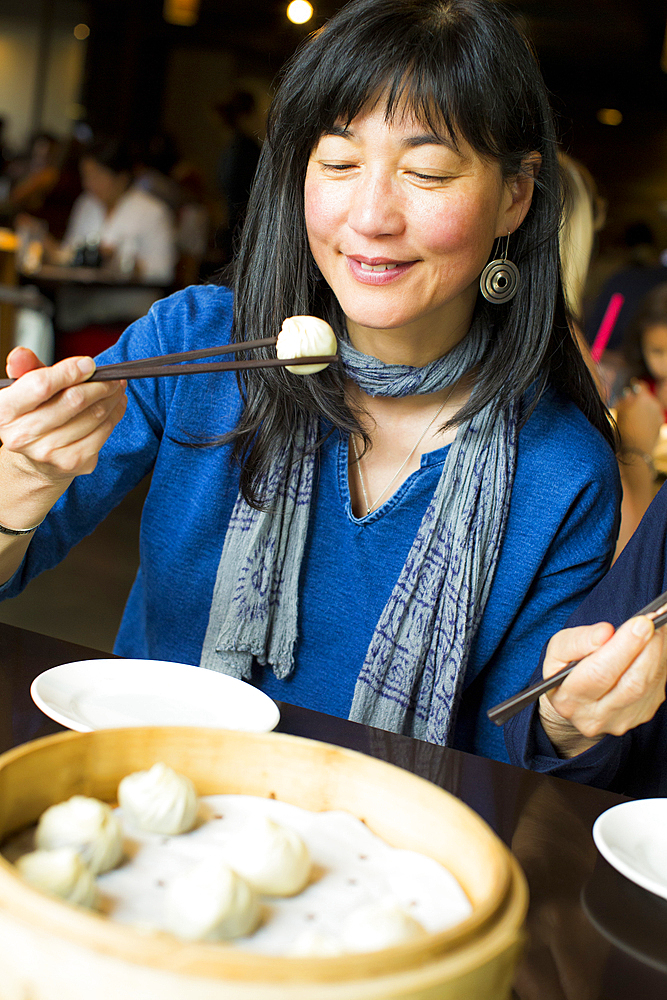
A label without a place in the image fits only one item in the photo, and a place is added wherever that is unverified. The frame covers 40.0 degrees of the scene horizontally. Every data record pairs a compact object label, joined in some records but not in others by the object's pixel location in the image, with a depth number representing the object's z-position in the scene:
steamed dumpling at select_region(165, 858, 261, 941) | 0.50
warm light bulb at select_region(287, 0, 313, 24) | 5.41
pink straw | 3.69
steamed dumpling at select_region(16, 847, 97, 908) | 0.50
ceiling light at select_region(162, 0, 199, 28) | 5.73
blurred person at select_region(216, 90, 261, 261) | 4.50
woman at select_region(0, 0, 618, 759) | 1.20
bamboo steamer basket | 0.40
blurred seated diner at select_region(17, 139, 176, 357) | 5.65
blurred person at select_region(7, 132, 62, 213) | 8.34
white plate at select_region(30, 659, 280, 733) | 0.88
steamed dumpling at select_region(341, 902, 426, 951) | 0.48
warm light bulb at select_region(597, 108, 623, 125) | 9.92
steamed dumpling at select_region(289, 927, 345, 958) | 0.48
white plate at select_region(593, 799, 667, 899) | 0.73
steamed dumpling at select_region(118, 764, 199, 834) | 0.59
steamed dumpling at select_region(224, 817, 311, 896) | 0.55
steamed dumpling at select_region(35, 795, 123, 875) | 0.55
